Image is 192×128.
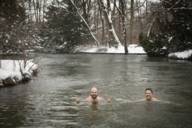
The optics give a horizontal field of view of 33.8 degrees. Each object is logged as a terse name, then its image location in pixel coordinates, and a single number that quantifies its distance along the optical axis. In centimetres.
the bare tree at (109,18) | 3800
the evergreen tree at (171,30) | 2979
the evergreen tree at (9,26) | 1611
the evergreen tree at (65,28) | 4287
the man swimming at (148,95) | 1154
